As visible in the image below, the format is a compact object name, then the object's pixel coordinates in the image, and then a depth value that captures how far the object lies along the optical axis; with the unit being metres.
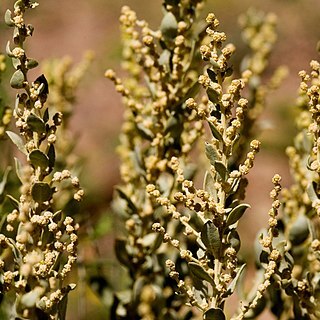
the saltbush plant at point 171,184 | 0.55
